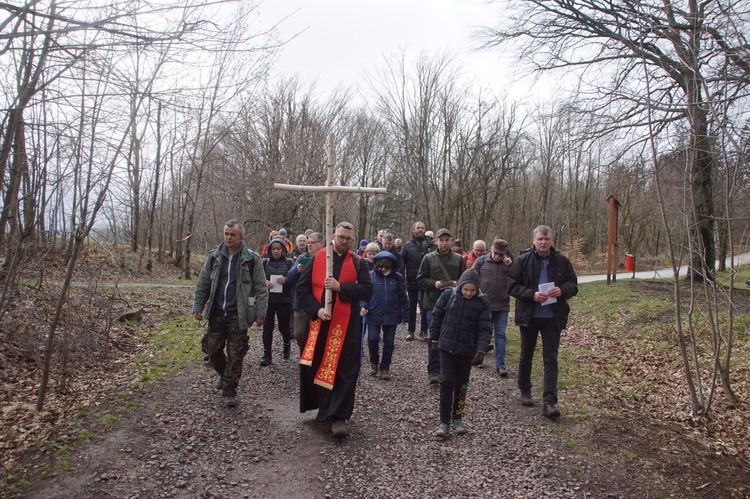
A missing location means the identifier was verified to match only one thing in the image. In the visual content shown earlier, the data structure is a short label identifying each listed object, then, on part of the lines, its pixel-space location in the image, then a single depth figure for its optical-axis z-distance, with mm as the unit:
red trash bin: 24697
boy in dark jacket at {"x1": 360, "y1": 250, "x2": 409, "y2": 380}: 7332
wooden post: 16609
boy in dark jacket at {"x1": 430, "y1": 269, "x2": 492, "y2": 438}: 5176
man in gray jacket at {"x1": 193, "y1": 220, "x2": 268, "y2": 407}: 5707
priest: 5074
